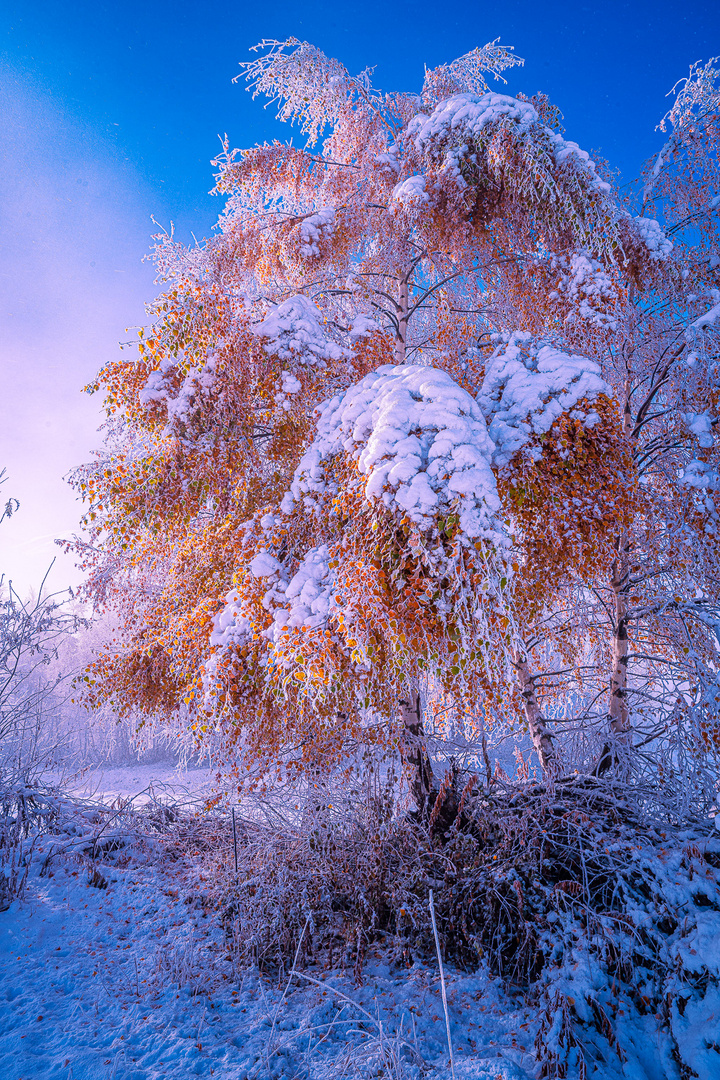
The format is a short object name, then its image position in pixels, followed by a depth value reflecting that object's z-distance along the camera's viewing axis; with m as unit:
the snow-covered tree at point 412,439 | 3.54
